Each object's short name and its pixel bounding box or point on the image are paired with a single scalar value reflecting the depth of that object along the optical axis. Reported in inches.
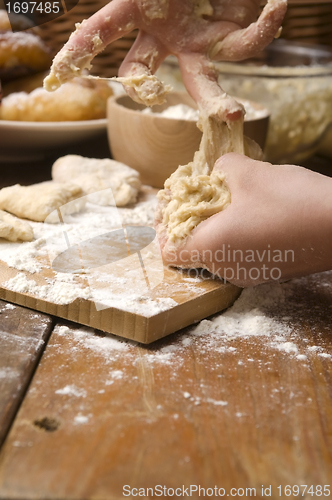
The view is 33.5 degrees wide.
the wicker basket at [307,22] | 72.2
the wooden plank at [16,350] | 22.8
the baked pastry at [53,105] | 54.5
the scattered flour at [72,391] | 23.7
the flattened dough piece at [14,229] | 35.9
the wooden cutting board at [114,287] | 28.3
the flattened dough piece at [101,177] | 45.1
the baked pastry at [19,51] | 55.7
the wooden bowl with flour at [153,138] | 48.3
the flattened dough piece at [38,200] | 40.5
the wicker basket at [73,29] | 67.9
